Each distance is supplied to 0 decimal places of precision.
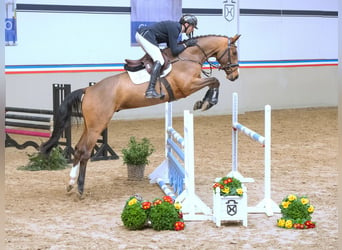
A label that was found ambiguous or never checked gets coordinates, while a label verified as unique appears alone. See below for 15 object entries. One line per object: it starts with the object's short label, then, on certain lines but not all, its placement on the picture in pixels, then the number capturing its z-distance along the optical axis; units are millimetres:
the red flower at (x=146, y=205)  9437
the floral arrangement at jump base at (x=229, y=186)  9477
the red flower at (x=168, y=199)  9442
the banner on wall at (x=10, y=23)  23770
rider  12094
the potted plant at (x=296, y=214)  9414
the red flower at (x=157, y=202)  9391
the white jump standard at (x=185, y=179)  9977
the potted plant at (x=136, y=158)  13727
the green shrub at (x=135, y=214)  9250
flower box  9523
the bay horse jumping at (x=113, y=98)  12195
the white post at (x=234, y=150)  12578
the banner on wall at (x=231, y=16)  28219
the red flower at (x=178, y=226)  9332
